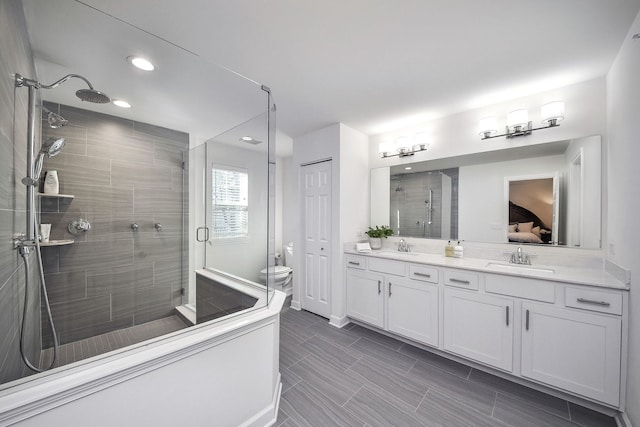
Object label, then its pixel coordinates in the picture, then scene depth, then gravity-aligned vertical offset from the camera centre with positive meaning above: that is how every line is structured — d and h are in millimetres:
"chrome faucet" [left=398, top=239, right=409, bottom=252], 2892 -402
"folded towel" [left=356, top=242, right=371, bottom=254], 2834 -420
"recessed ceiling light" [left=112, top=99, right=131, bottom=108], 1483 +702
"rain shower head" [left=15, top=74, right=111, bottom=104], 1095 +677
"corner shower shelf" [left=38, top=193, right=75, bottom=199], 1176 +90
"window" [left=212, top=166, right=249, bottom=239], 2219 +113
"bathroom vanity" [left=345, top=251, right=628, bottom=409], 1521 -817
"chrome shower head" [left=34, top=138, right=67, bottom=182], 1161 +320
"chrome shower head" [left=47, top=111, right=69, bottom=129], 1203 +485
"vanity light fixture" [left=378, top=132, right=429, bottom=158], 2744 +831
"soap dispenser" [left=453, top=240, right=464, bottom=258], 2465 -394
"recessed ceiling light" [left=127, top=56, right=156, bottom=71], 1469 +953
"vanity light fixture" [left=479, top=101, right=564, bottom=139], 1964 +833
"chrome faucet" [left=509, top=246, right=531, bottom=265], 2156 -407
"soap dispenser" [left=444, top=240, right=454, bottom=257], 2510 -394
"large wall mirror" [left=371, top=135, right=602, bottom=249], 1948 +180
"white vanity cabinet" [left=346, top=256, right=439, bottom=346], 2236 -888
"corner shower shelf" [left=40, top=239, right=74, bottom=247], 1215 -164
